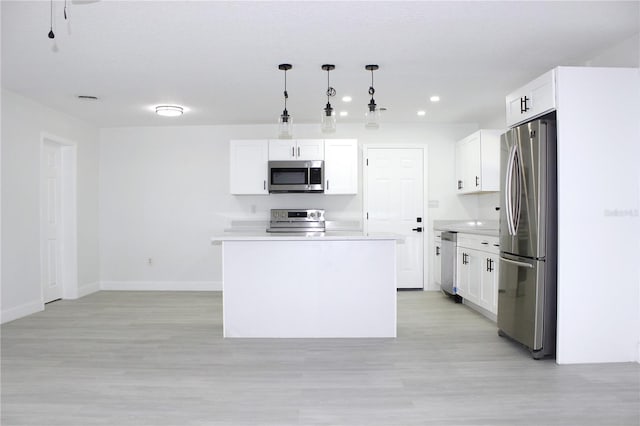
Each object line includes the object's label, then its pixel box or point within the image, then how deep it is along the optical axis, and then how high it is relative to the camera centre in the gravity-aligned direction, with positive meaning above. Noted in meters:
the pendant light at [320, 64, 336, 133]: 3.59 +0.70
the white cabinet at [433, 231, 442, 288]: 5.94 -0.74
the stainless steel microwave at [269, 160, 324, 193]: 5.79 +0.41
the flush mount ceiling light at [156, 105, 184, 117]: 5.18 +1.16
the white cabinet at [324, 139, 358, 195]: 5.86 +0.57
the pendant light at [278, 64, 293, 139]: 3.59 +0.67
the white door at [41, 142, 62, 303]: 5.33 -0.19
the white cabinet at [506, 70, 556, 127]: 3.17 +0.84
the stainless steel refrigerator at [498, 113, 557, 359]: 3.17 -0.21
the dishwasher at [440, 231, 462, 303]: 5.34 -0.72
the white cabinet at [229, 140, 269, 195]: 5.89 +0.53
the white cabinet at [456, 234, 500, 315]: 4.23 -0.68
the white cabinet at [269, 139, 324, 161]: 5.86 +0.77
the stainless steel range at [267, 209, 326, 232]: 6.12 -0.21
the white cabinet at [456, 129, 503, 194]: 5.22 +0.56
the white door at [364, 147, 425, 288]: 6.17 +0.09
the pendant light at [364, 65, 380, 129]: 3.61 +0.76
